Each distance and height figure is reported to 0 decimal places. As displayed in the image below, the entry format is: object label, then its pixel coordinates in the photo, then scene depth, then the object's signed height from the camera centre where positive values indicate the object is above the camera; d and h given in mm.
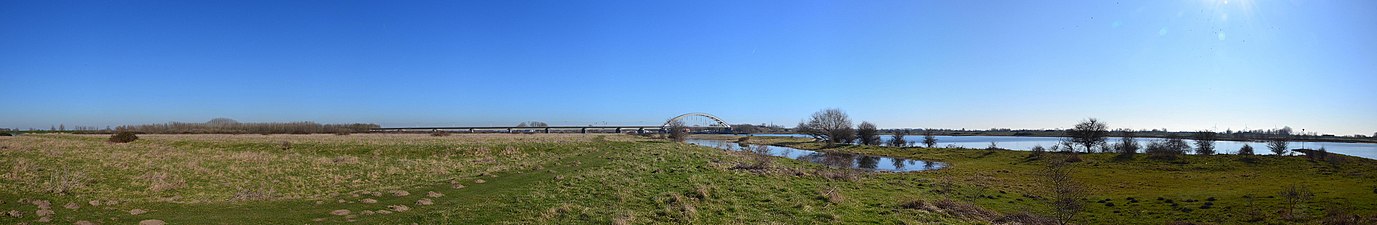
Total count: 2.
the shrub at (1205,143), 58062 -1894
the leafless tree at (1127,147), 51038 -2207
